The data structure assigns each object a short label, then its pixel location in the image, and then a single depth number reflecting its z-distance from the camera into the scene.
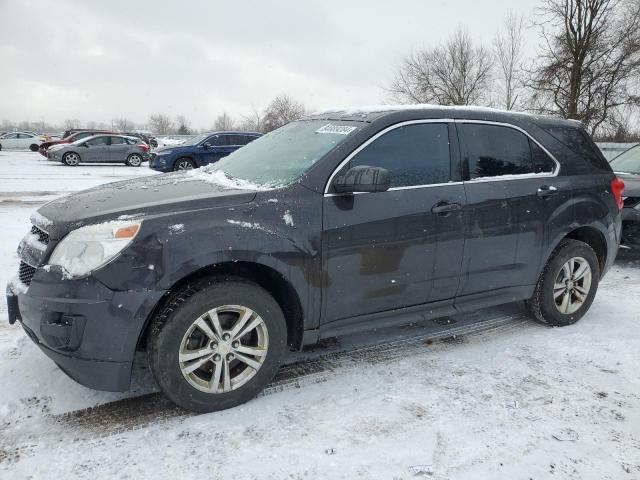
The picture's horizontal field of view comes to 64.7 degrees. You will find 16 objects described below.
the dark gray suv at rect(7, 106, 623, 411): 2.63
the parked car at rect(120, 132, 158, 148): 38.24
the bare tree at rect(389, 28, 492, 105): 36.91
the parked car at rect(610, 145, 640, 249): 6.29
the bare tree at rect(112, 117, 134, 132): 132.00
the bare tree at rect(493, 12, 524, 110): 33.97
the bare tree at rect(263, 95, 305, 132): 56.28
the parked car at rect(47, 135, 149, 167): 23.44
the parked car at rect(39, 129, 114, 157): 28.07
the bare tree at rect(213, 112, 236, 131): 101.92
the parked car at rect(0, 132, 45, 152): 38.28
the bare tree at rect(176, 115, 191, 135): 80.44
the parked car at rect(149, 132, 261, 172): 15.96
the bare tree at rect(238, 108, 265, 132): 60.76
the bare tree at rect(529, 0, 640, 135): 24.67
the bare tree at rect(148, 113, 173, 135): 114.08
